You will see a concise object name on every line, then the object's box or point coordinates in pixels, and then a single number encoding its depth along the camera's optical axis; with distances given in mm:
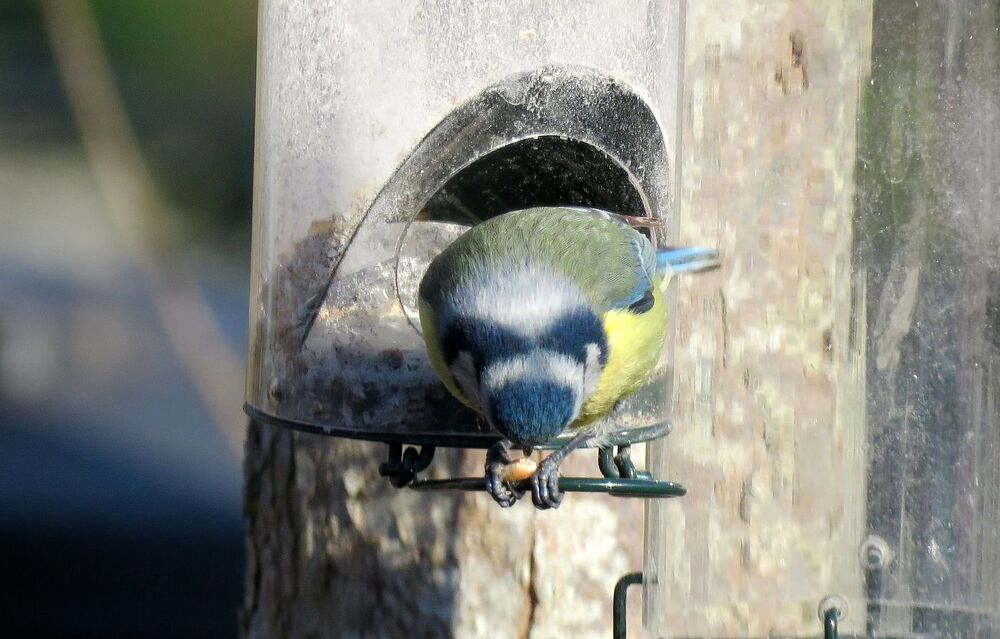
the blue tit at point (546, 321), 4141
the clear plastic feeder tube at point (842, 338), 4613
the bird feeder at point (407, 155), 4840
